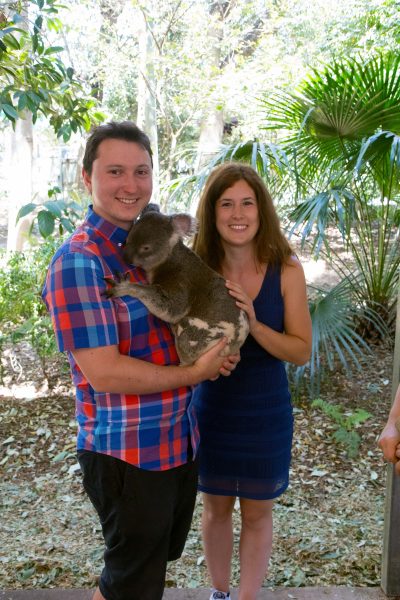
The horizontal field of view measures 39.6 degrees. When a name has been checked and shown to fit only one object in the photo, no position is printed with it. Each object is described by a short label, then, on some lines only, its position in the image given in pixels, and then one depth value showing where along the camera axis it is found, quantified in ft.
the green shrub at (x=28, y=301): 13.88
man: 5.07
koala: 5.72
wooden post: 7.04
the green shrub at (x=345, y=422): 12.38
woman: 6.40
